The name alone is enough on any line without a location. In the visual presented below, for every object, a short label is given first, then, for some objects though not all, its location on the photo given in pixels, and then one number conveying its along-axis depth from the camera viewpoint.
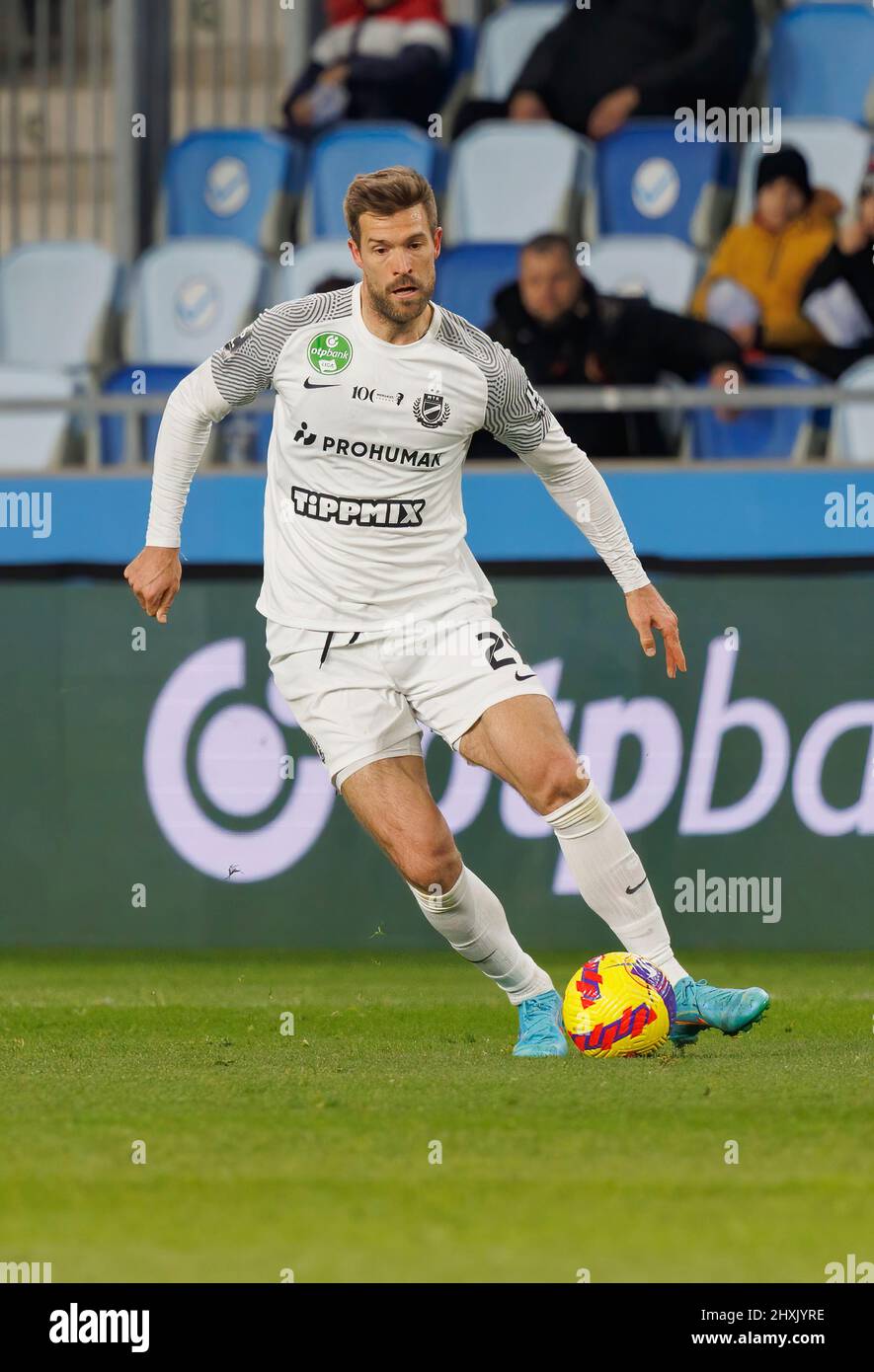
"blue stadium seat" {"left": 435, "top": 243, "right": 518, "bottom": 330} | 11.52
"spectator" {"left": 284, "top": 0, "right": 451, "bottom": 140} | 12.98
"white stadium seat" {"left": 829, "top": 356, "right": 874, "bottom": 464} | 9.85
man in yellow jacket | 10.68
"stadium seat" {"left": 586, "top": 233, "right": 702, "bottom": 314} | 11.30
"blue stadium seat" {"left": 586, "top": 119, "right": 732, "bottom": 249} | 12.23
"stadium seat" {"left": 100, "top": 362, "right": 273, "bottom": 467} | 9.99
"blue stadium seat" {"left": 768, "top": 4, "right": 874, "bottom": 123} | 12.70
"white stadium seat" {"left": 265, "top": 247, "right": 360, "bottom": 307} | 11.77
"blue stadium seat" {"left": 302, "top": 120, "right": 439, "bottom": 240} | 12.80
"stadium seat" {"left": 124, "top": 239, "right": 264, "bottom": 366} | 12.19
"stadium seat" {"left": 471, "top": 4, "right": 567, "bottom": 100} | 13.18
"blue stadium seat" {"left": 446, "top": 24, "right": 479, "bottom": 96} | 13.48
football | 5.83
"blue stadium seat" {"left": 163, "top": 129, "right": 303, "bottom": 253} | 13.20
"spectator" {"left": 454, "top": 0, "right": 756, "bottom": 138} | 12.23
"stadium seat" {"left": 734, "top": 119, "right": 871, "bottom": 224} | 11.88
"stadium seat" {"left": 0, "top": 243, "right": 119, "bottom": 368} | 12.83
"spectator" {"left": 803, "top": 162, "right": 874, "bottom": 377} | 10.48
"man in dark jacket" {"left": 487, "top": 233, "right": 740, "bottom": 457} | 9.94
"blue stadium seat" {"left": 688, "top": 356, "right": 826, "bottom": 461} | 10.01
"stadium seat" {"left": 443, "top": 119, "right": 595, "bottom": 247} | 12.44
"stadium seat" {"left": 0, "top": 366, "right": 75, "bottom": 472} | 10.84
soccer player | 5.92
